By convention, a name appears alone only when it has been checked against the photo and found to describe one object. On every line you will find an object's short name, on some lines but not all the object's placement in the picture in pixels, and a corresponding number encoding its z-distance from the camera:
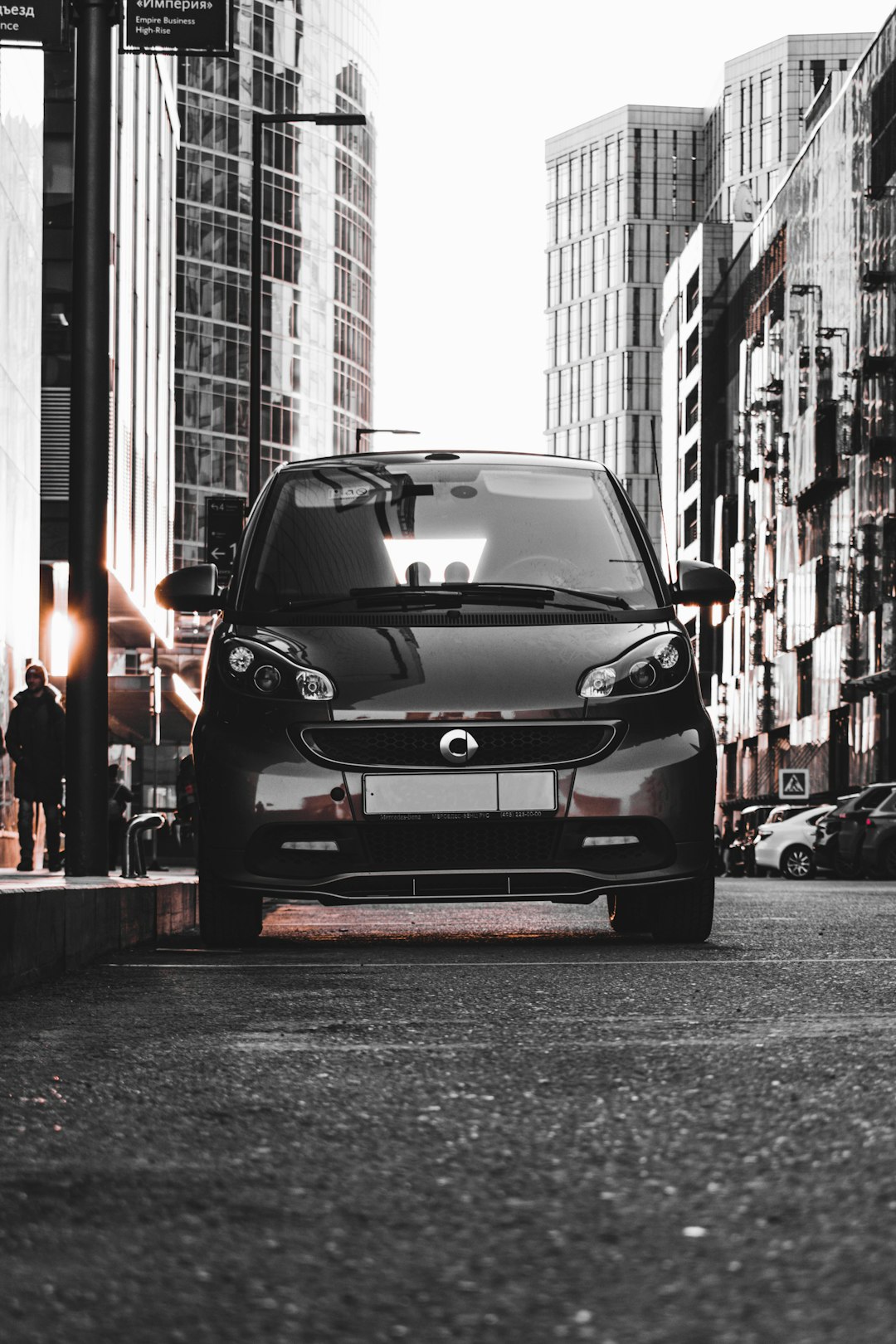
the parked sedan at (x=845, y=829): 32.06
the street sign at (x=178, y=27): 13.01
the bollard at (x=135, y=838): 11.25
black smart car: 8.28
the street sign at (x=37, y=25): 12.08
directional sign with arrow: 20.38
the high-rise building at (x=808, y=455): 55.72
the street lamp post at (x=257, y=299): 23.81
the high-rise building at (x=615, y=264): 152.75
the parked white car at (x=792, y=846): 37.59
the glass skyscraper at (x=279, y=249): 125.50
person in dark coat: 17.92
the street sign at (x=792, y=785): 53.42
